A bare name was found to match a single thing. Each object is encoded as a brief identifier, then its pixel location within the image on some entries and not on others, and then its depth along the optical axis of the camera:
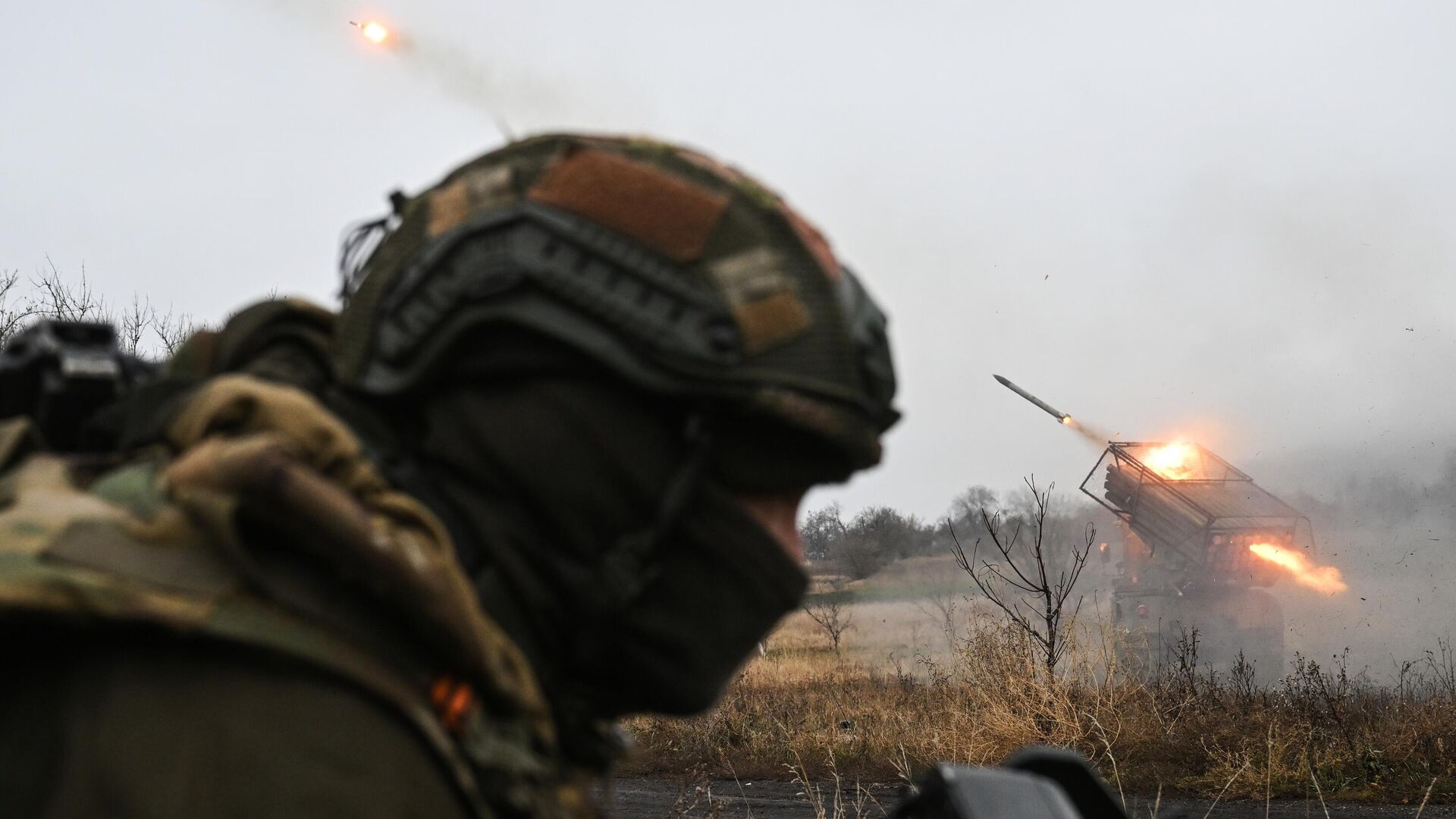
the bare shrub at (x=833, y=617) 24.20
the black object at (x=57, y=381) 1.35
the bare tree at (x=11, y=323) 13.82
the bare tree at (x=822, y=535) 51.75
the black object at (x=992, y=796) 1.41
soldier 0.91
